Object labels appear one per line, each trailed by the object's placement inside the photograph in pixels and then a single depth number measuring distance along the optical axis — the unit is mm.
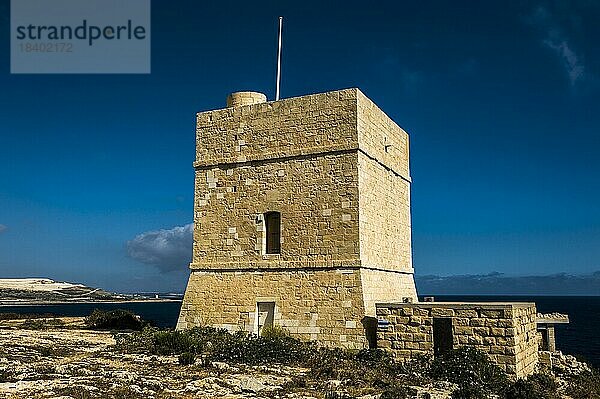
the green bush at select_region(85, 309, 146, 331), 22750
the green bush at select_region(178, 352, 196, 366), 13242
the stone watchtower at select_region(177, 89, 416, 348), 15742
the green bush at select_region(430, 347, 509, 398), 12141
